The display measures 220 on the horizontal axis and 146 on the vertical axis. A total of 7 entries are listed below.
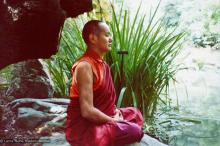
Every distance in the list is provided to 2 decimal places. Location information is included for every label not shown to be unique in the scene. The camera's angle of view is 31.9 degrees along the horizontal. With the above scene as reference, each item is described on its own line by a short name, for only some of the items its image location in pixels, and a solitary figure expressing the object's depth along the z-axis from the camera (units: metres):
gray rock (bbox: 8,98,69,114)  2.18
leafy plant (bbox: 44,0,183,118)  2.39
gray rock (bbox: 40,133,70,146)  1.92
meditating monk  1.59
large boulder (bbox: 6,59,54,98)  2.37
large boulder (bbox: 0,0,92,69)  1.63
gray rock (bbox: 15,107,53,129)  2.08
